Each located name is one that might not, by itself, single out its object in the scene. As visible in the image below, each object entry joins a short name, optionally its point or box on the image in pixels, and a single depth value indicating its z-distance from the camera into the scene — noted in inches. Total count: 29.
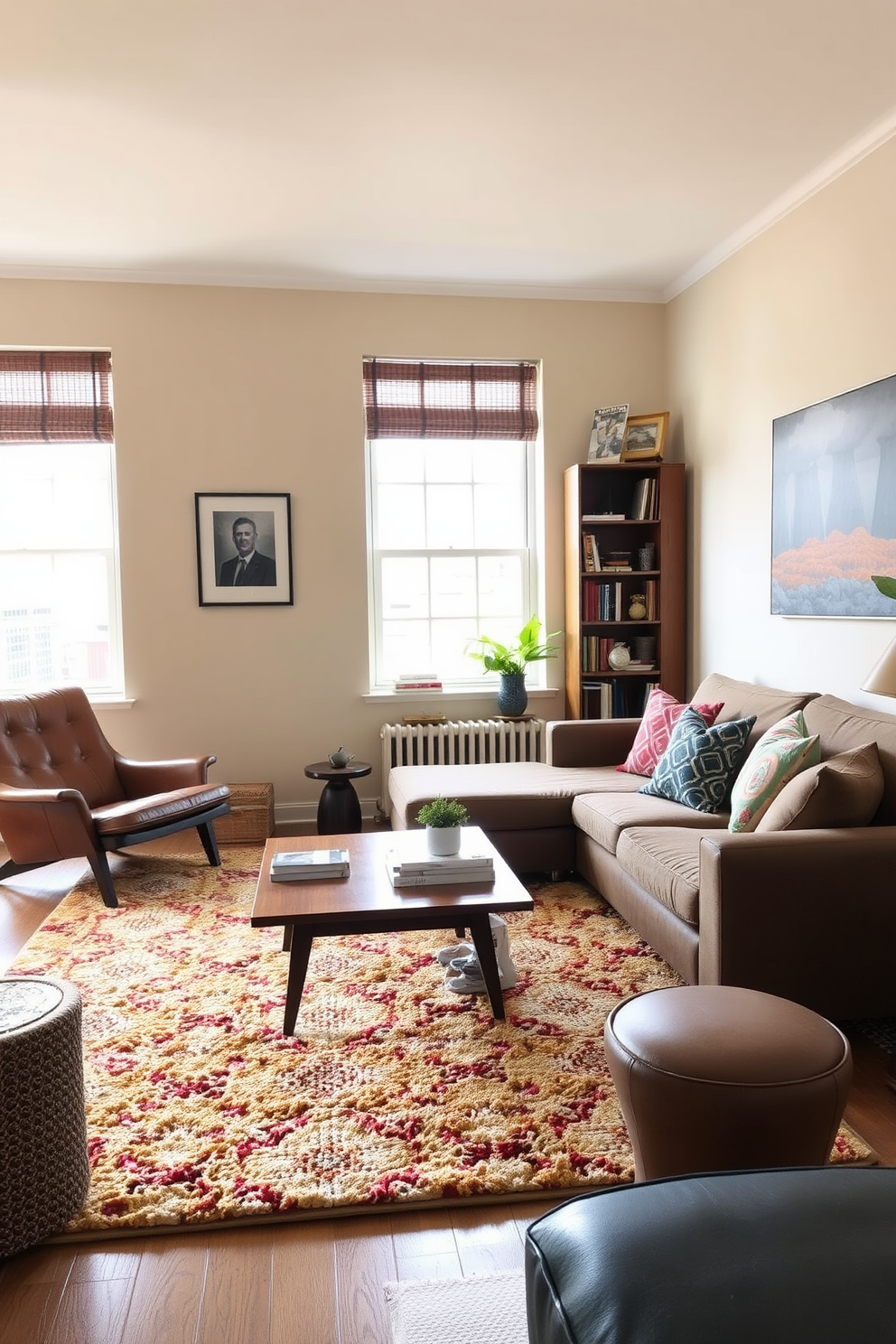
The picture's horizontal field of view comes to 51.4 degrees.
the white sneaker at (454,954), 119.1
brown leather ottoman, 64.3
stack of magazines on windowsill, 209.8
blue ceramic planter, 208.0
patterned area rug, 78.6
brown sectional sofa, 99.3
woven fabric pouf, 69.2
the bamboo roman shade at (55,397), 195.3
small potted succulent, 116.4
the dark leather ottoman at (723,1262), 35.4
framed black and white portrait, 202.4
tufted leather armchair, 152.7
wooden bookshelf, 205.2
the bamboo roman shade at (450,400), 208.5
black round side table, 187.8
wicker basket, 191.3
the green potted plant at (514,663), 207.0
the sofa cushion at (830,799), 106.0
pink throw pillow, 165.9
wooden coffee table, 102.0
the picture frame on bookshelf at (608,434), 204.7
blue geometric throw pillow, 141.3
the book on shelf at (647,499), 205.6
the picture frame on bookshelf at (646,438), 203.8
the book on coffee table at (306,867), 113.5
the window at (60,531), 196.7
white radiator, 204.2
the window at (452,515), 211.3
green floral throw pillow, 120.3
